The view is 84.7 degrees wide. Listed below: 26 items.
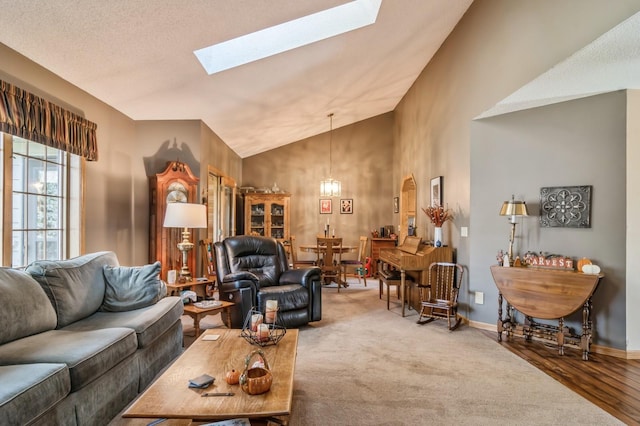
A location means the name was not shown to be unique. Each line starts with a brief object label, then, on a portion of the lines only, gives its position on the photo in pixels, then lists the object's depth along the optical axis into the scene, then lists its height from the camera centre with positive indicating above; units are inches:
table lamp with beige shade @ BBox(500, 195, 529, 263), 140.4 +0.4
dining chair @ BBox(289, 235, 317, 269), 249.3 -37.6
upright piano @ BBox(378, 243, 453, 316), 172.6 -24.8
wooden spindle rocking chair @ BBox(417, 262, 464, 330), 157.2 -39.8
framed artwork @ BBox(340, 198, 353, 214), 314.0 +4.9
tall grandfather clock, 178.7 +4.6
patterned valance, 99.5 +28.3
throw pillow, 109.5 -24.9
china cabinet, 294.8 -1.6
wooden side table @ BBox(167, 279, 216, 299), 144.4 -33.2
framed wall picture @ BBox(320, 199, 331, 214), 314.7 +3.9
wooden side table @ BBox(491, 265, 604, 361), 120.9 -31.7
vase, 181.3 -13.6
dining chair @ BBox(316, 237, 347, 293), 239.1 -32.1
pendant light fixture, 258.4 +16.6
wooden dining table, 240.9 -28.3
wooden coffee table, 55.9 -32.4
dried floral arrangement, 181.9 -2.2
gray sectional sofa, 63.9 -30.4
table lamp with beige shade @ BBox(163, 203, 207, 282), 147.9 -3.1
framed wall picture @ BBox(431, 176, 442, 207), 195.3 +11.1
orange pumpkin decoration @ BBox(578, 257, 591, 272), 126.1 -18.4
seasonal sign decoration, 131.3 -19.2
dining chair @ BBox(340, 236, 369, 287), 253.4 -37.8
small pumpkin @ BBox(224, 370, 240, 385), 65.3 -31.4
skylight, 141.5 +71.0
